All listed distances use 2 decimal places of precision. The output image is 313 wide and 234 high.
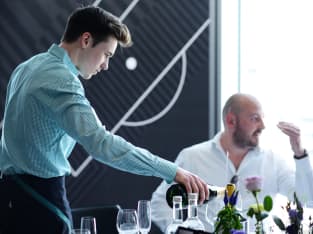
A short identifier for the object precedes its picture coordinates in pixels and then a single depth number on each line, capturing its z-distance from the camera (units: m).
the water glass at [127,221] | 2.98
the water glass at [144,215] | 3.01
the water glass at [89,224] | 2.92
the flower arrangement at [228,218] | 2.76
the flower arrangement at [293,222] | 2.71
